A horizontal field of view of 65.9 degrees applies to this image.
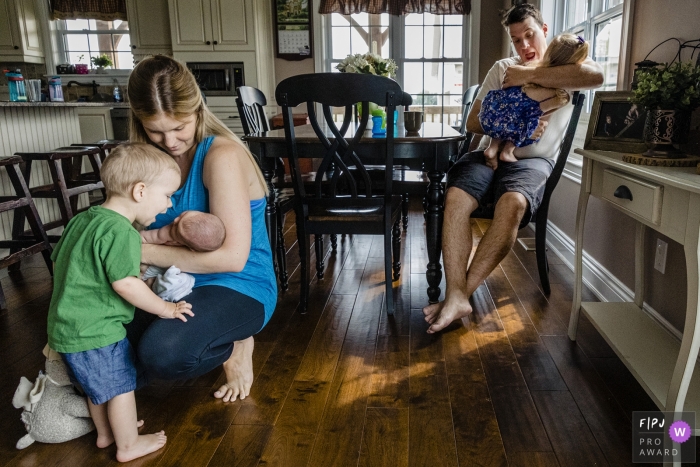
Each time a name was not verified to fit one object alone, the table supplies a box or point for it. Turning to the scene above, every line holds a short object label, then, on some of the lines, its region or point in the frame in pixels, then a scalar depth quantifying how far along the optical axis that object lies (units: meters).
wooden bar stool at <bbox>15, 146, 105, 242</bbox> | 2.98
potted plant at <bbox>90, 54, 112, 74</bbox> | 5.78
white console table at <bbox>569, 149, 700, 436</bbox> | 1.22
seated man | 2.15
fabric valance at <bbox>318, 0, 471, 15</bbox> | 5.29
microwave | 5.34
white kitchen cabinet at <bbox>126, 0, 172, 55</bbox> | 5.46
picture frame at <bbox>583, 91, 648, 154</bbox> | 1.73
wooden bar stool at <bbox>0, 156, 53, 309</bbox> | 2.61
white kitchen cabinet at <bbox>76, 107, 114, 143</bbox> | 5.40
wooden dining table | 2.29
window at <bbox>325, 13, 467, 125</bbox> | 5.52
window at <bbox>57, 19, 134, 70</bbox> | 5.87
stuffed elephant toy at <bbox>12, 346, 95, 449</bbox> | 1.48
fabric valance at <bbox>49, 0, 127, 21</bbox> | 5.61
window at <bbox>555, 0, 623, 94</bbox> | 2.69
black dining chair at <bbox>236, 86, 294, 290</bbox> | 2.50
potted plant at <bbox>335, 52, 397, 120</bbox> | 2.89
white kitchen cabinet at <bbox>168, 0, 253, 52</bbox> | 5.25
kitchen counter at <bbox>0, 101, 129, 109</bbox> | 3.04
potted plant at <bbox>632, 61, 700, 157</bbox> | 1.45
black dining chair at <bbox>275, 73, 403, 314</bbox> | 2.05
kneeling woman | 1.38
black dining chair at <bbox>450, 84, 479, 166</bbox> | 3.81
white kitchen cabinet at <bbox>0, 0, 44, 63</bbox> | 5.41
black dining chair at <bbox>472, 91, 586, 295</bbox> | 2.33
